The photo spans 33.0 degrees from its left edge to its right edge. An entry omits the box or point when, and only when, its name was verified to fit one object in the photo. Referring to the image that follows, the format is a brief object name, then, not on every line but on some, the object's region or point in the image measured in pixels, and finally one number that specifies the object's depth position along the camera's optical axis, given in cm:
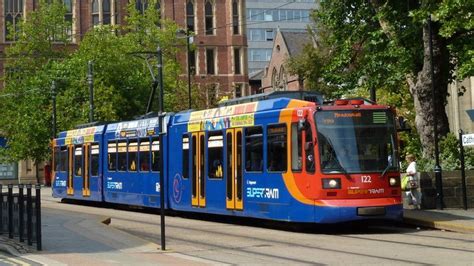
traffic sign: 2119
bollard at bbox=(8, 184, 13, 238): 1570
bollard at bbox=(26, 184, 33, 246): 1442
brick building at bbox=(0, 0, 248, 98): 8000
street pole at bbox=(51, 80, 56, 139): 4965
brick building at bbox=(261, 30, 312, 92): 8954
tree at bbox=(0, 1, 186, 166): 5572
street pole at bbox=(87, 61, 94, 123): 4417
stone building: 11388
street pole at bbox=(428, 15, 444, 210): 2214
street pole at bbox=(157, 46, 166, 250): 1421
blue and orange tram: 1745
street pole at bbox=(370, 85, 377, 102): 2697
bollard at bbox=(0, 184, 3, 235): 1664
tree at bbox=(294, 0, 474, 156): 2497
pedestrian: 2273
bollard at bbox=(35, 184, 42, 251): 1386
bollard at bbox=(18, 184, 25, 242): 1495
